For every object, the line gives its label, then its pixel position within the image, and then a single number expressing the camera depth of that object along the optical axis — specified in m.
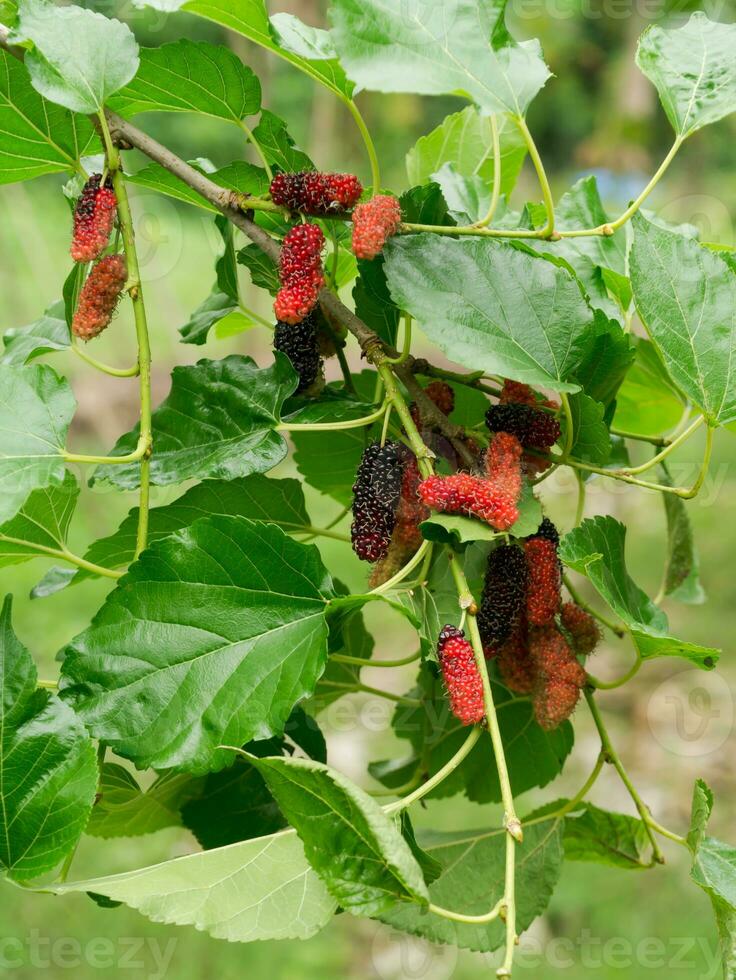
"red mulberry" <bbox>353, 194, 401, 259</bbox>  0.70
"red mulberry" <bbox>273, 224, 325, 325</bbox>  0.71
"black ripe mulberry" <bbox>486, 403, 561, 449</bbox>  0.73
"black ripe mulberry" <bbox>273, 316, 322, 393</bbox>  0.73
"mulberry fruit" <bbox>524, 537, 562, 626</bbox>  0.72
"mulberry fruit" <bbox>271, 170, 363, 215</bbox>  0.71
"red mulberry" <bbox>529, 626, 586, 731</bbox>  0.72
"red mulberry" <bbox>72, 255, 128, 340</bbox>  0.73
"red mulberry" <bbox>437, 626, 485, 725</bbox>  0.69
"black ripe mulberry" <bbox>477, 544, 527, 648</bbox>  0.71
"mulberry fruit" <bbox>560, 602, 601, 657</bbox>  0.75
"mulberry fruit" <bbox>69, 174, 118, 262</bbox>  0.72
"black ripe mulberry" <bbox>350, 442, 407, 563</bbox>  0.71
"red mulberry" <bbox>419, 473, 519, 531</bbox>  0.70
